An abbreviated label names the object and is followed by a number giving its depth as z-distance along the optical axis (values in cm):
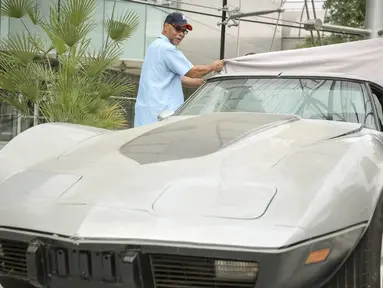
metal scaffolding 710
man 478
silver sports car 193
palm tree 614
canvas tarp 544
